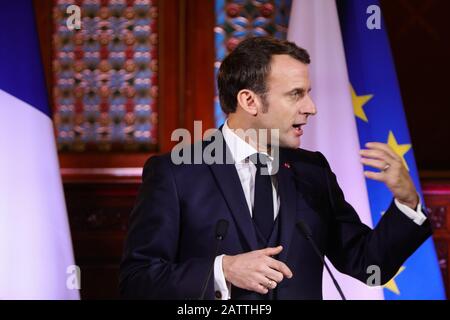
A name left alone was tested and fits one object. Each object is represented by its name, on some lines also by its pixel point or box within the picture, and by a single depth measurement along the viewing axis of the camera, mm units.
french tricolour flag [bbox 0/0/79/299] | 4610
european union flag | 4886
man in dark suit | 4042
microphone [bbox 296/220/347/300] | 4009
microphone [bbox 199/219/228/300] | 3961
